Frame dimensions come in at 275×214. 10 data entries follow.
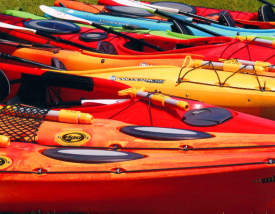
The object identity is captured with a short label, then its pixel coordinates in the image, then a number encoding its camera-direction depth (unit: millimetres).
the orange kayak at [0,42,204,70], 9742
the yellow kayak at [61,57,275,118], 8086
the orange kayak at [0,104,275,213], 5289
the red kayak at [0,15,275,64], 9961
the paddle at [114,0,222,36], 11859
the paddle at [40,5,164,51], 10883
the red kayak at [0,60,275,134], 6809
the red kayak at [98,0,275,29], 13086
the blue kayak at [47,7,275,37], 12062
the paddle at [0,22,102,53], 10430
